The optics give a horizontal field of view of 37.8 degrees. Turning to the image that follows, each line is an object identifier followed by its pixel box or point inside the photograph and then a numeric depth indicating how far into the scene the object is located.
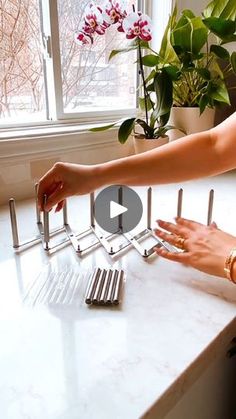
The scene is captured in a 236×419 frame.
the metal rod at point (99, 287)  0.46
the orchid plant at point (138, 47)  0.92
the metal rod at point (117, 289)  0.45
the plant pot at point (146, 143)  1.02
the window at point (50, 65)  0.94
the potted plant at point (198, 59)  0.96
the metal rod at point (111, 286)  0.45
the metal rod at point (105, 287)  0.46
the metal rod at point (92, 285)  0.46
